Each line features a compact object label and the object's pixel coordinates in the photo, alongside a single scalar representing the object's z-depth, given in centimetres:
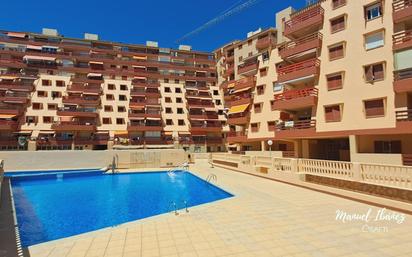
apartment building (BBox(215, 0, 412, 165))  2127
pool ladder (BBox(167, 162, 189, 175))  3501
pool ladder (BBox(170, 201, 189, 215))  1298
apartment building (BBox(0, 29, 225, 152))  5534
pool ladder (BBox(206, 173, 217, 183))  2464
